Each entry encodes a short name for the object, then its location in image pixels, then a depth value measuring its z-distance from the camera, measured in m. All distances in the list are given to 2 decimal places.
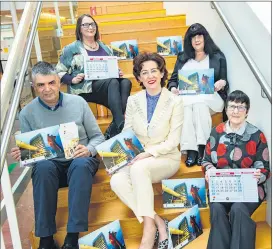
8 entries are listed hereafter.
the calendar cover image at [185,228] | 1.79
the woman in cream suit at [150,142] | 1.83
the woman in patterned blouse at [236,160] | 1.70
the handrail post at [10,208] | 1.53
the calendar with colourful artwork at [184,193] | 1.96
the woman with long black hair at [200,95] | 2.27
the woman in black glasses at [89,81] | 2.39
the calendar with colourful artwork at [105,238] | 1.77
